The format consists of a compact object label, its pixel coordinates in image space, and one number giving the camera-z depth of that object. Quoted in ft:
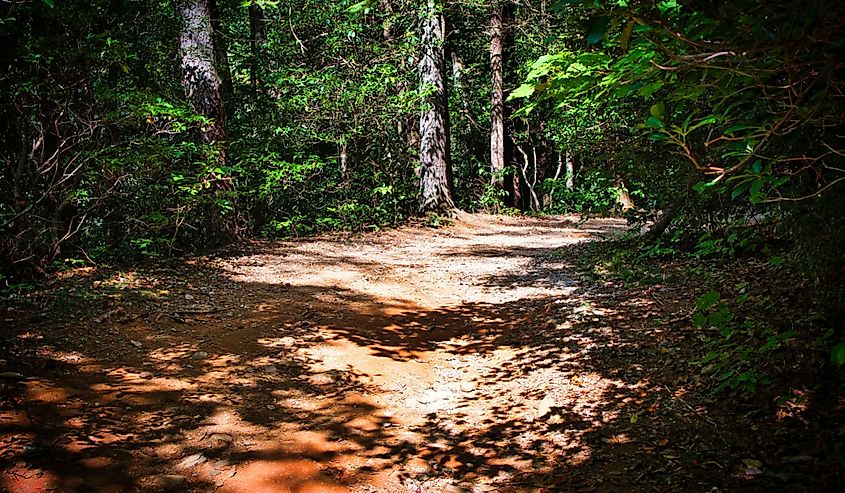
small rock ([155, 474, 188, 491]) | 9.57
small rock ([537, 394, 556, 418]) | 13.05
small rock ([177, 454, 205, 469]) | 10.25
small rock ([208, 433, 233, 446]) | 11.23
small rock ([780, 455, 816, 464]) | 8.94
